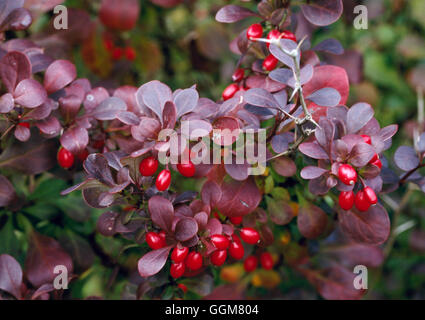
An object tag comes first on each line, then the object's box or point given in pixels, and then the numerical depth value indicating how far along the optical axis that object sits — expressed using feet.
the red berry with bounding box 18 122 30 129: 1.17
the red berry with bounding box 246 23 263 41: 1.16
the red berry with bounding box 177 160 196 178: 1.07
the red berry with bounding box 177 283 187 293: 1.26
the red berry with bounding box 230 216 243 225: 1.18
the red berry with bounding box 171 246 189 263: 1.07
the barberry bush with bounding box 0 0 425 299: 1.08
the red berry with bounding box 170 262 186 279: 1.09
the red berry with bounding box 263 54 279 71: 1.17
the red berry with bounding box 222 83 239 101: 1.19
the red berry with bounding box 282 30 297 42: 1.15
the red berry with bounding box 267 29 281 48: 1.14
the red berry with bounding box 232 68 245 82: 1.22
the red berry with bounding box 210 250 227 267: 1.11
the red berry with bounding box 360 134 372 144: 1.09
